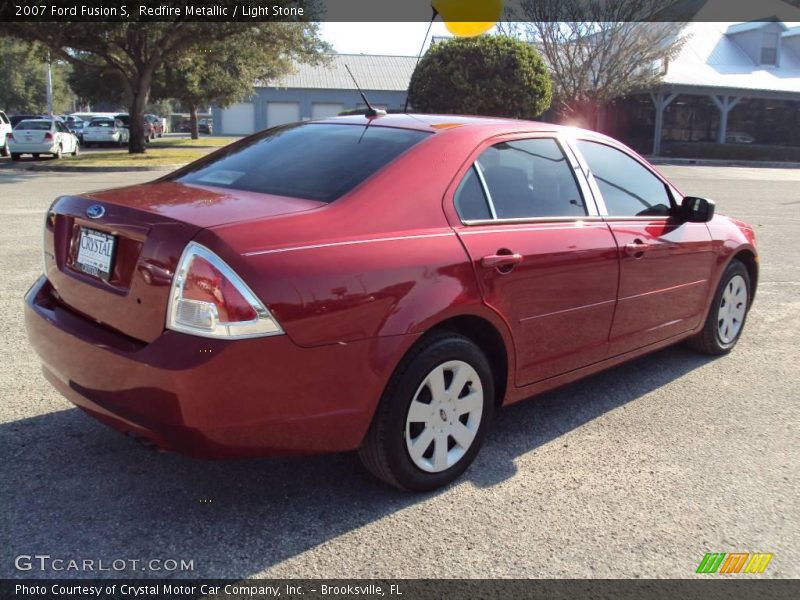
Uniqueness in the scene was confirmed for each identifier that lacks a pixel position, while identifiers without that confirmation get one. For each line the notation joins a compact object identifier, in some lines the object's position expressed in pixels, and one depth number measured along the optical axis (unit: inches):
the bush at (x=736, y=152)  1476.4
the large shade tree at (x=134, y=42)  861.8
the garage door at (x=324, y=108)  2177.7
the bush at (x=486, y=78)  1068.5
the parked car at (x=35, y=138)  998.5
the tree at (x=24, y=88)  2635.3
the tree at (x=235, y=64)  991.6
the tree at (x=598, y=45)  1334.9
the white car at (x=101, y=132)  1464.1
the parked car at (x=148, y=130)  1868.8
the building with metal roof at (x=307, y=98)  2164.1
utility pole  1823.0
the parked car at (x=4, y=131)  1091.3
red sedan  103.1
